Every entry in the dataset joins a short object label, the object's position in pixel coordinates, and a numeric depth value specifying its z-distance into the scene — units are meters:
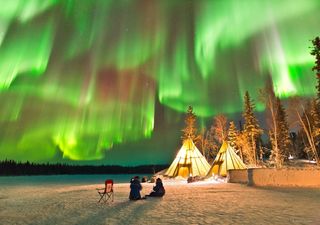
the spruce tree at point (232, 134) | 32.20
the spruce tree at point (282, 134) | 30.66
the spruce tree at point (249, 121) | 31.84
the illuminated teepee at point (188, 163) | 24.70
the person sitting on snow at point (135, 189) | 9.60
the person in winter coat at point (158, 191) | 10.45
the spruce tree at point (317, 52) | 15.90
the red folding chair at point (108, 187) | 9.97
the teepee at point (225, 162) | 21.85
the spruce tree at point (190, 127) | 35.53
